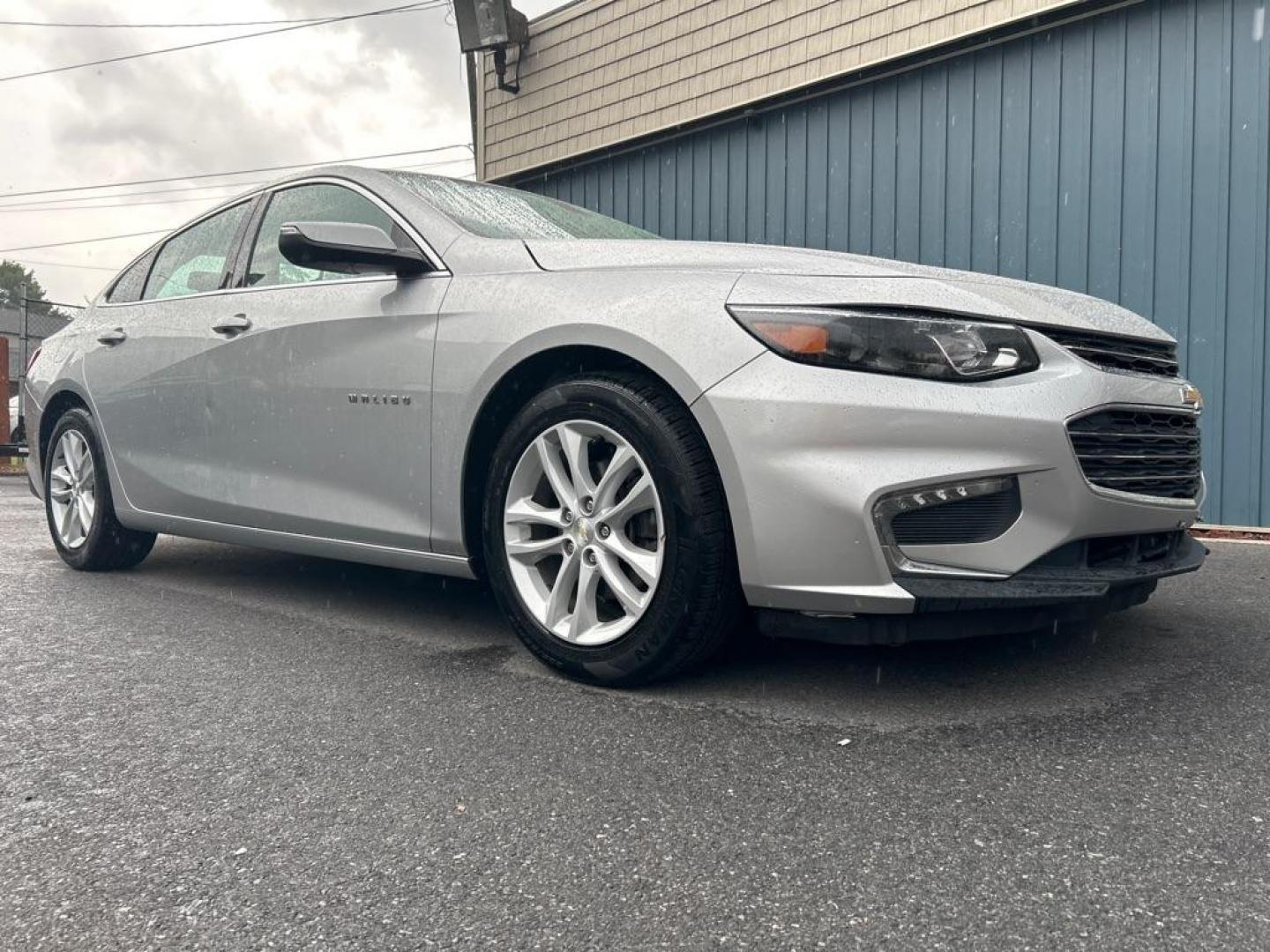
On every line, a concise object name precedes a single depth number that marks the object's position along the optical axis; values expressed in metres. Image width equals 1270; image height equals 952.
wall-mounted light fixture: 9.69
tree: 82.88
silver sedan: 2.22
